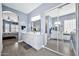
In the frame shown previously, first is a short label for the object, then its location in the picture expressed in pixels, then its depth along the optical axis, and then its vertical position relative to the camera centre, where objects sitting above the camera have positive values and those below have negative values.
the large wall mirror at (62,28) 1.23 +0.02
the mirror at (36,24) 1.32 +0.15
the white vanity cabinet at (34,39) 1.32 -0.30
